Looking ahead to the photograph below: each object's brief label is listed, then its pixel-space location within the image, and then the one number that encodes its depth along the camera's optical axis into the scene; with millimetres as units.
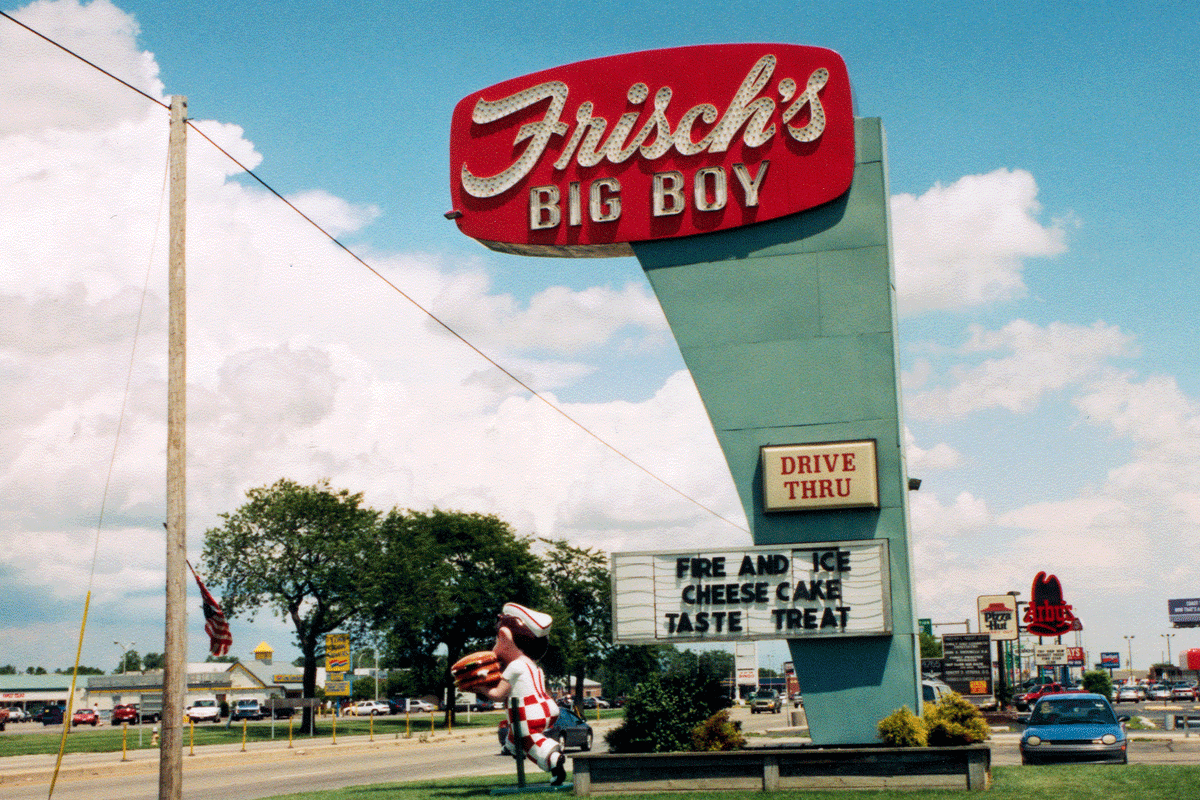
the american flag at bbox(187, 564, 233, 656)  28406
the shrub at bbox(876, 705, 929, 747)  18016
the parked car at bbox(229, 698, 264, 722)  81581
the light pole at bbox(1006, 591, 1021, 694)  69438
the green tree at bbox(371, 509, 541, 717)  69375
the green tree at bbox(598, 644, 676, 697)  84312
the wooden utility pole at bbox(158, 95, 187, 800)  14594
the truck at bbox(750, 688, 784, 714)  75062
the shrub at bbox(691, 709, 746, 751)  19094
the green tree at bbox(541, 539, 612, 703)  91000
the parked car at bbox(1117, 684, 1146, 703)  86062
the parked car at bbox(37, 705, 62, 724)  95500
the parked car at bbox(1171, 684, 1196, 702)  85562
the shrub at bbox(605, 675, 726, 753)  19531
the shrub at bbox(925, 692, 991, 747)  18000
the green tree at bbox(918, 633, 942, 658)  128250
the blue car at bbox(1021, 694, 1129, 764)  21906
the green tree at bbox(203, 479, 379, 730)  63500
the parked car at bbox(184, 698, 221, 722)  87231
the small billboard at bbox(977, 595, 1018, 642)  64250
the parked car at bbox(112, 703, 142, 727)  83562
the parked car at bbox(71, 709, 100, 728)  87312
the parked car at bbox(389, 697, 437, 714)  109619
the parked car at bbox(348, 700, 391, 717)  105706
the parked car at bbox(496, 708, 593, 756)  36938
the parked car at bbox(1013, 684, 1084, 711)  53703
